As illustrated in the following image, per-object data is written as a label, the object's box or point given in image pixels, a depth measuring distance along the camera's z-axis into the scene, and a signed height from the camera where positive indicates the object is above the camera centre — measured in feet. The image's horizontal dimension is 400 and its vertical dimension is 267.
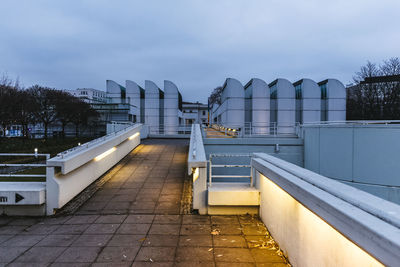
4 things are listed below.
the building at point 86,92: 395.71 +60.35
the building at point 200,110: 274.57 +22.25
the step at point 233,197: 20.32 -5.51
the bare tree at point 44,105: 104.47 +10.63
